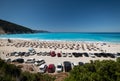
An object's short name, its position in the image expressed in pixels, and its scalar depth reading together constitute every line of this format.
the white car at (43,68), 9.14
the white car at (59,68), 9.37
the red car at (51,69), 9.32
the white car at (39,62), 11.06
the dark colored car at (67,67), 9.47
